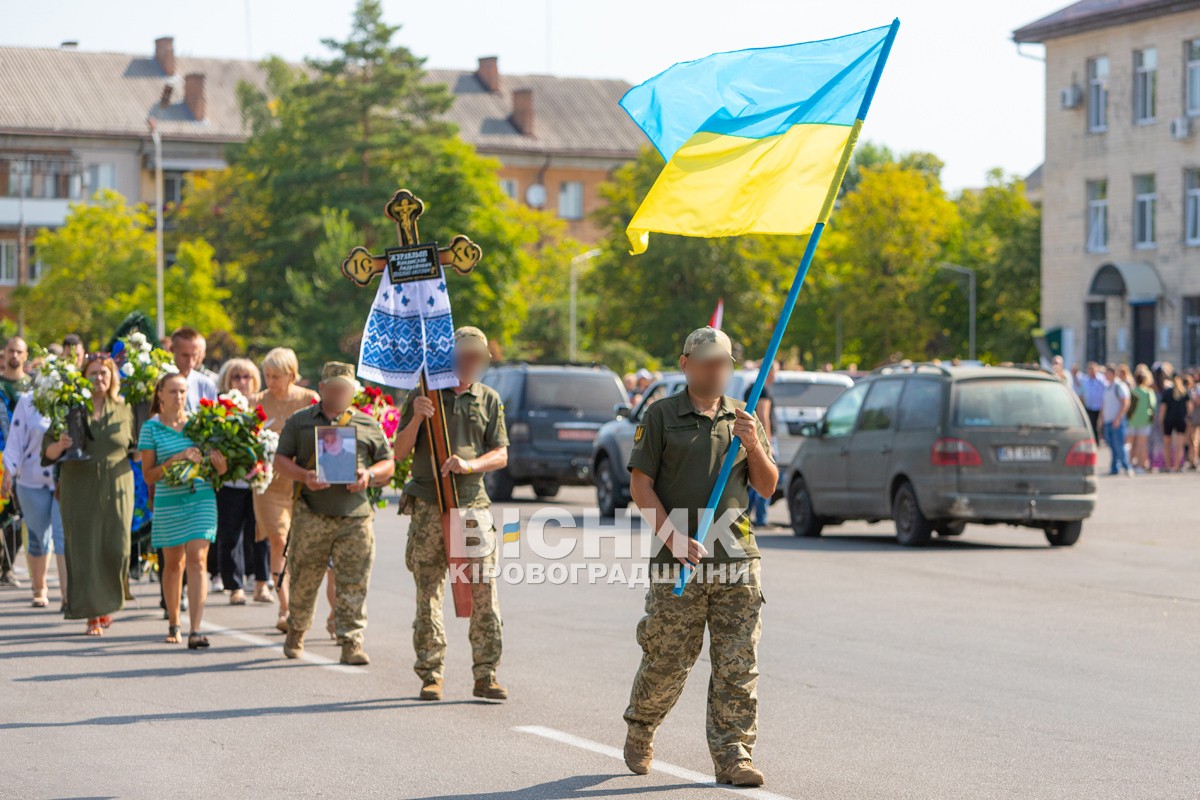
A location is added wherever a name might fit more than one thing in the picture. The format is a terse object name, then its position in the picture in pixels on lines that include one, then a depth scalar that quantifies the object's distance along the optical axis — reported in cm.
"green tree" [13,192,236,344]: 7375
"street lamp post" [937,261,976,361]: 8275
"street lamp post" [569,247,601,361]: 7872
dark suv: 2520
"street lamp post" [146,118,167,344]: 6119
